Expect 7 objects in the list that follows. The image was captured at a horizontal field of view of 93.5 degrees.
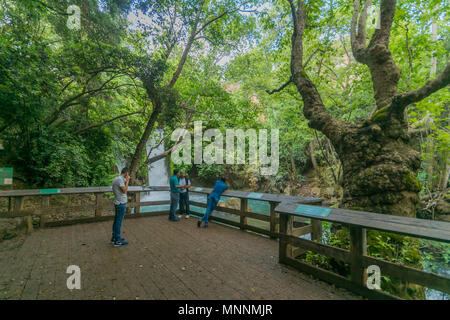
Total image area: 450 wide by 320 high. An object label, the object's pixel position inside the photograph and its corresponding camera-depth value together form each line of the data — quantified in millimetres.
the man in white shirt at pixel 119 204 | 4414
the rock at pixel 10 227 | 4550
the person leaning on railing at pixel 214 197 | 5755
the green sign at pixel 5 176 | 7025
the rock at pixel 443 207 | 9375
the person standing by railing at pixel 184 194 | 6969
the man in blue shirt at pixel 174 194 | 6591
